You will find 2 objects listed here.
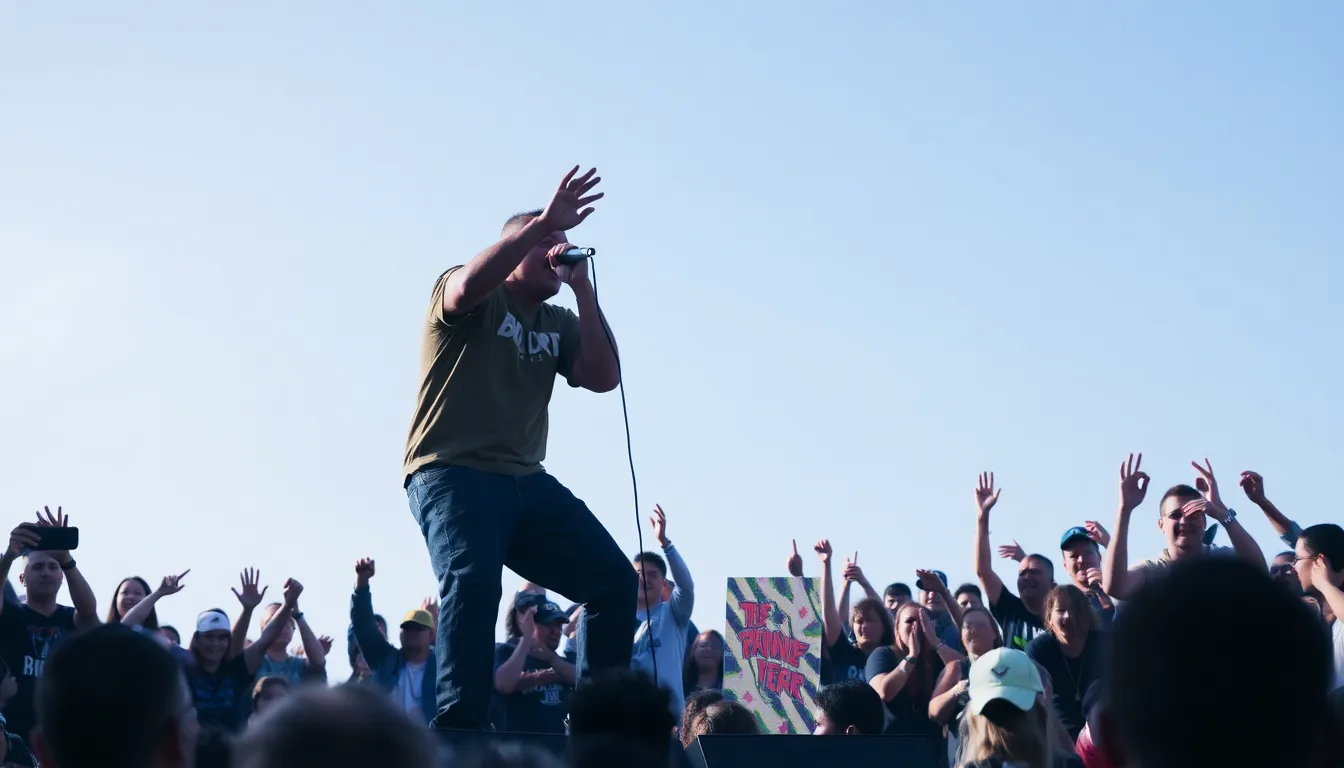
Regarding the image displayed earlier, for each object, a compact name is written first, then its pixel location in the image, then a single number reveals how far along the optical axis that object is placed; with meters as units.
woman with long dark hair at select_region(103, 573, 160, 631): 9.35
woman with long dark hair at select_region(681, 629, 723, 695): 10.01
